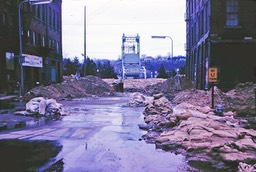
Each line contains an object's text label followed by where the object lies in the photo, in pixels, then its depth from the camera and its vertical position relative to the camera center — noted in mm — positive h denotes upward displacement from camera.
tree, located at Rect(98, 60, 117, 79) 85262 +647
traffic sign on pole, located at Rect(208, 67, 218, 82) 15627 -46
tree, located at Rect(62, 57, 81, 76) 74938 +1515
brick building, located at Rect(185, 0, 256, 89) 27500 +2763
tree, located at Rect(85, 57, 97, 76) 76750 +1603
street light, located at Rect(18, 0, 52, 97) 27603 +1307
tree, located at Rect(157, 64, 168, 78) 85000 +325
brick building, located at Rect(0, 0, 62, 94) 30219 +3349
